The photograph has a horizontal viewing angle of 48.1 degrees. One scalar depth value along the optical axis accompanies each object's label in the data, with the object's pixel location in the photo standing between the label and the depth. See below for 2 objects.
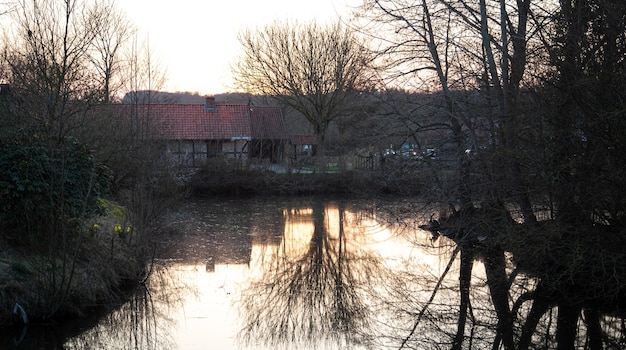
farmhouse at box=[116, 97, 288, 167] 35.28
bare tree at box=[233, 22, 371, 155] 36.41
